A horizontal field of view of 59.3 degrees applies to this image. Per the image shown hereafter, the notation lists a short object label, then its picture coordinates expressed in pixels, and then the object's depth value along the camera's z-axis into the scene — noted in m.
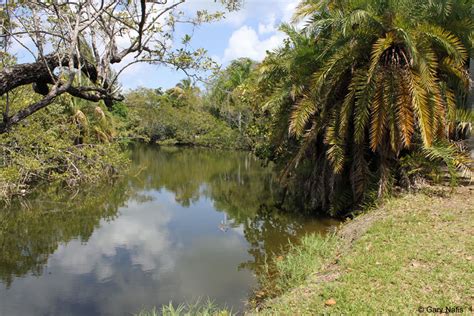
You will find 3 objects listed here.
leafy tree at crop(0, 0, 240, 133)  4.33
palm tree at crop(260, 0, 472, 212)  9.46
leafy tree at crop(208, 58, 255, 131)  35.00
